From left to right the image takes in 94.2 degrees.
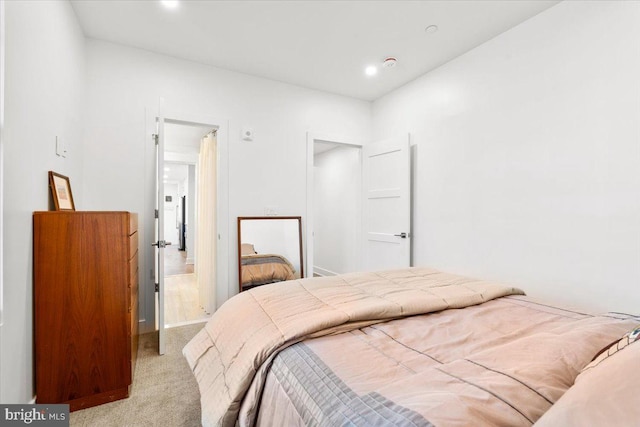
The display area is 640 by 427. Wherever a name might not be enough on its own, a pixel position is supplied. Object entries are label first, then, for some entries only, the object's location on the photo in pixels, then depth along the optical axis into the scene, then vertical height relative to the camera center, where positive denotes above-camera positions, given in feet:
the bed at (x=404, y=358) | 2.29 -1.60
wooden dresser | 5.27 -1.73
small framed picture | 6.06 +0.49
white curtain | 10.64 -0.45
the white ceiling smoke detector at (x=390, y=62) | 9.77 +5.08
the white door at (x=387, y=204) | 10.90 +0.40
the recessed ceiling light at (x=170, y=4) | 7.25 +5.20
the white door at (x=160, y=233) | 7.93 -0.51
